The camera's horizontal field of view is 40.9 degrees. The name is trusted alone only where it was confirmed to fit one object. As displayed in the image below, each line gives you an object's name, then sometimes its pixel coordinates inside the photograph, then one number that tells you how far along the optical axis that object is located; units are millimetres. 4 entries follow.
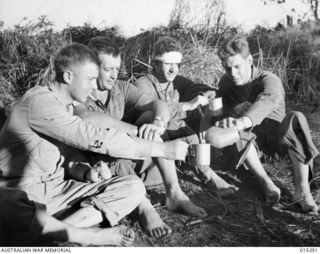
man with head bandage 2906
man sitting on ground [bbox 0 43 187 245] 2033
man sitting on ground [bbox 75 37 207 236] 2402
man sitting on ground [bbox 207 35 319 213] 2588
